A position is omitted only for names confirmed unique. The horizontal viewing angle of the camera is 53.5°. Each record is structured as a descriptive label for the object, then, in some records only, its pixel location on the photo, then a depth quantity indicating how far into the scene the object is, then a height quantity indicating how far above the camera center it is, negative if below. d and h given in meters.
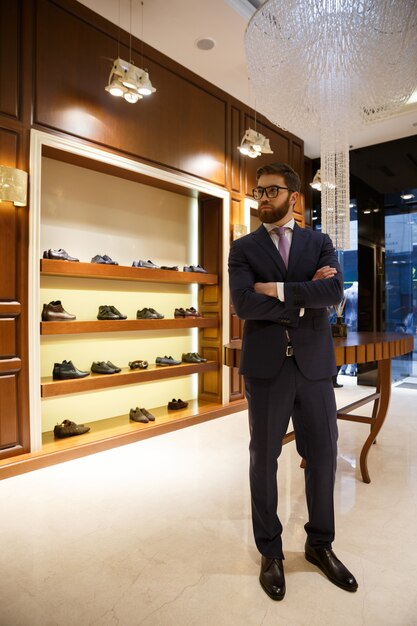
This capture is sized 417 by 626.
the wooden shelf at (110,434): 2.95 -1.02
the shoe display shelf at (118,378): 3.27 -0.56
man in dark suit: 1.64 -0.16
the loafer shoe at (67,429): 3.44 -0.95
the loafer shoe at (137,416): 3.94 -0.96
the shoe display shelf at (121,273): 3.30 +0.41
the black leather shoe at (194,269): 4.60 +0.54
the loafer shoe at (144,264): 4.07 +0.52
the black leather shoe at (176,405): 4.45 -0.95
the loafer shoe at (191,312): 4.61 +0.05
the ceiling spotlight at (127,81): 3.22 +1.86
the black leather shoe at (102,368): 3.74 -0.47
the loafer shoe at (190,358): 4.64 -0.47
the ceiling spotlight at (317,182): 5.67 +1.86
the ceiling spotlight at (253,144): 4.48 +1.89
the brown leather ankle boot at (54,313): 3.40 +0.03
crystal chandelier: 2.33 +1.62
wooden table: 2.31 -0.23
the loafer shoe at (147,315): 4.20 +0.02
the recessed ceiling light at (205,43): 3.97 +2.67
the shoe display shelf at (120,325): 3.30 -0.08
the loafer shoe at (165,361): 4.33 -0.47
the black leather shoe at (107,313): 3.80 +0.03
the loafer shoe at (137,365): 4.06 -0.48
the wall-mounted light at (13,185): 2.86 +0.92
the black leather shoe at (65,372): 3.43 -0.46
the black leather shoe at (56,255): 3.34 +0.50
